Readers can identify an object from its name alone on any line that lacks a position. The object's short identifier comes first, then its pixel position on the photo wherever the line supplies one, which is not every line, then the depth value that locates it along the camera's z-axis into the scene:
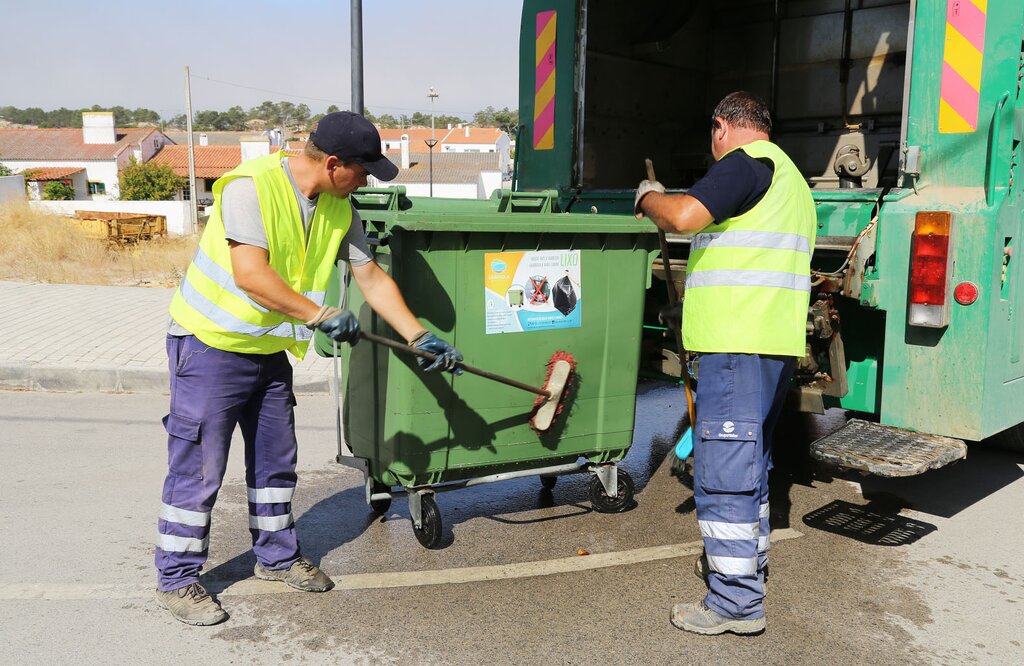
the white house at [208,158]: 60.22
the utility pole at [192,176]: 37.19
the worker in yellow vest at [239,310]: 2.85
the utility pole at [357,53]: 7.14
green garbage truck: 3.38
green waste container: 3.34
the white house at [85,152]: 61.34
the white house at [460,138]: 88.12
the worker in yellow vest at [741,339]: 2.84
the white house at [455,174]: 56.46
